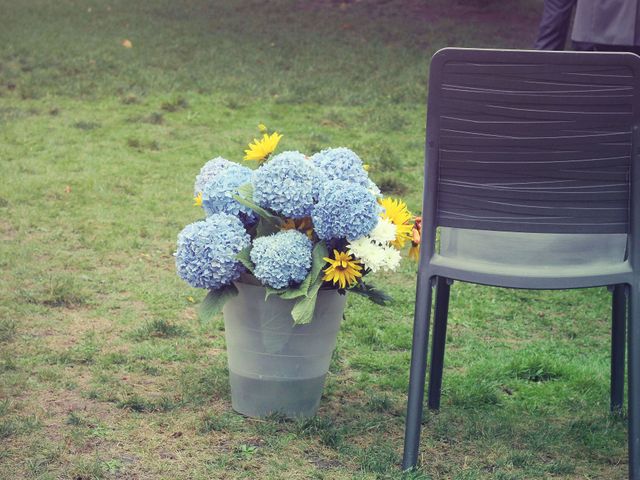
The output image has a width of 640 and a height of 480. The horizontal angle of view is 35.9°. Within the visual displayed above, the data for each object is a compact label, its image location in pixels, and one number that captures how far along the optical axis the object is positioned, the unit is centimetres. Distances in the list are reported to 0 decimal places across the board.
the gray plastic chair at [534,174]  247
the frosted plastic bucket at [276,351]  302
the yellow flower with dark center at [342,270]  290
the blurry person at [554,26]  498
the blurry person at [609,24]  429
